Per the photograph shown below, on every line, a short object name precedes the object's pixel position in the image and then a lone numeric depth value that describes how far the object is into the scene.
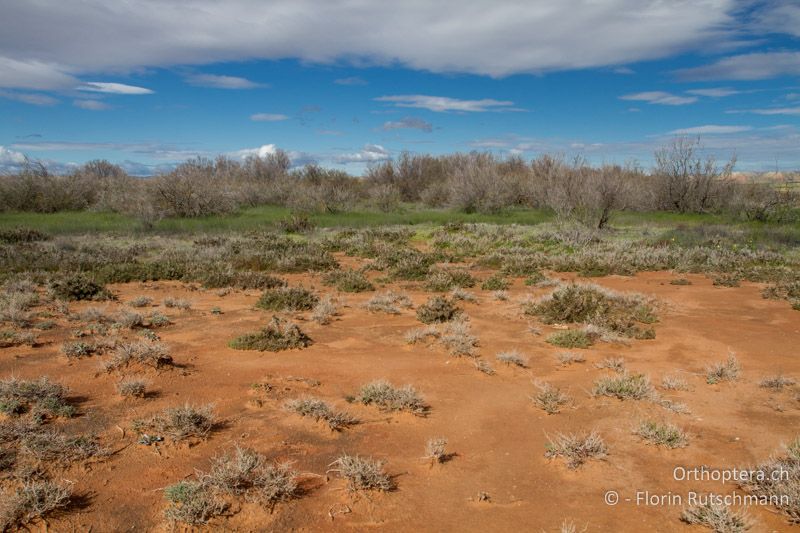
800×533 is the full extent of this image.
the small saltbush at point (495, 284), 11.65
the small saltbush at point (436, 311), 8.67
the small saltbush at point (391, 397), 5.11
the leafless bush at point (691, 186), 27.11
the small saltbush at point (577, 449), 4.17
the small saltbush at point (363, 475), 3.73
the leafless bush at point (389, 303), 9.38
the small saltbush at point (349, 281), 11.34
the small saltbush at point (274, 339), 7.00
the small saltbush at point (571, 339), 7.46
